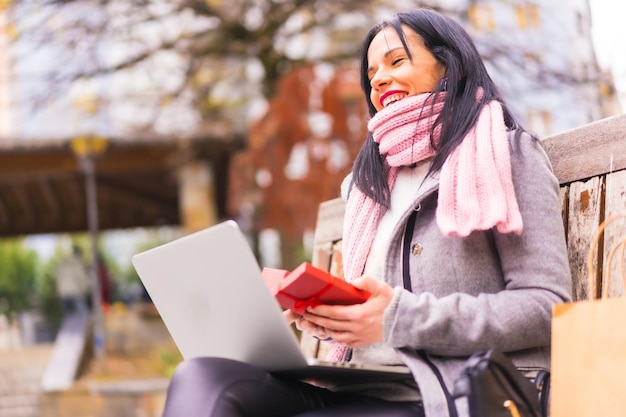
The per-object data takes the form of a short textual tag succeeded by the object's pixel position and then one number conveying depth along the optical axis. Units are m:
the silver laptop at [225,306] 1.66
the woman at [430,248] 1.73
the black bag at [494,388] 1.49
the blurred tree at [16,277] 19.89
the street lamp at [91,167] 12.17
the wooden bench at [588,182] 2.03
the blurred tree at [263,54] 8.45
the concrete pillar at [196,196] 14.20
